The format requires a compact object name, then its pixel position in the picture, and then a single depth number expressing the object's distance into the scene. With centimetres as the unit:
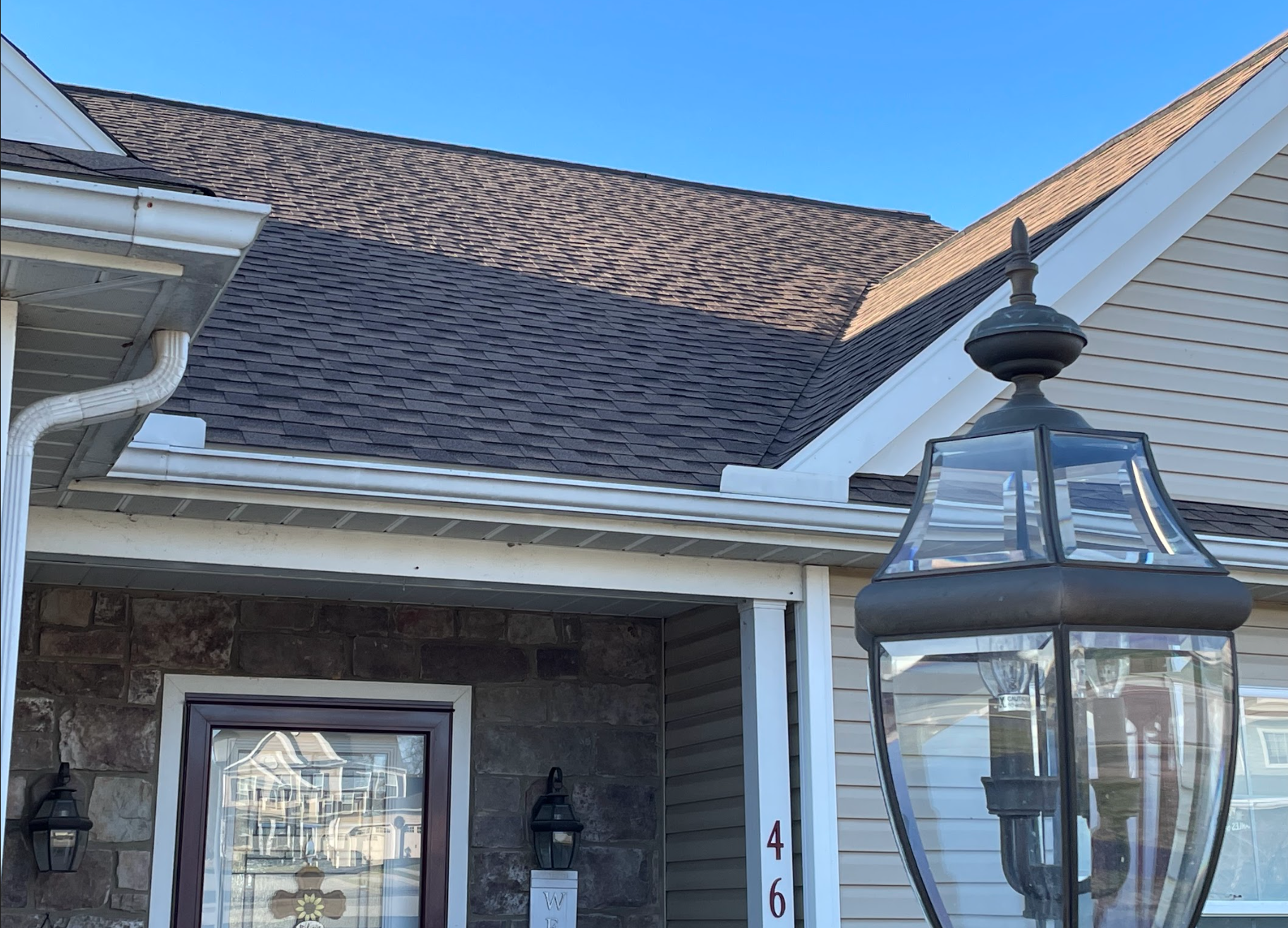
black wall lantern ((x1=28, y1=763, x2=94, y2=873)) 529
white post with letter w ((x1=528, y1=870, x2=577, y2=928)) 606
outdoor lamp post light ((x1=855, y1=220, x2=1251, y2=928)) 252
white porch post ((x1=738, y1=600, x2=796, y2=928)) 517
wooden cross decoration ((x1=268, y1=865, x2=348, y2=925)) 589
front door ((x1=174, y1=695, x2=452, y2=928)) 580
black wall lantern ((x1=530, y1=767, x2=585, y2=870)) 607
